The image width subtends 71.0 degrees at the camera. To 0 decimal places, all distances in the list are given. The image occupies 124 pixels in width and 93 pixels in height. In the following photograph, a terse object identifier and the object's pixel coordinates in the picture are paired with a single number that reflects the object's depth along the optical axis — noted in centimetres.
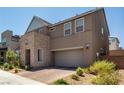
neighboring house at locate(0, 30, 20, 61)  1213
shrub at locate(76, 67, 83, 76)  546
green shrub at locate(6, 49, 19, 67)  982
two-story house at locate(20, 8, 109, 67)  733
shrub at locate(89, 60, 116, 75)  555
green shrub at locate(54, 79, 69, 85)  454
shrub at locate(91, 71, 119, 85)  426
